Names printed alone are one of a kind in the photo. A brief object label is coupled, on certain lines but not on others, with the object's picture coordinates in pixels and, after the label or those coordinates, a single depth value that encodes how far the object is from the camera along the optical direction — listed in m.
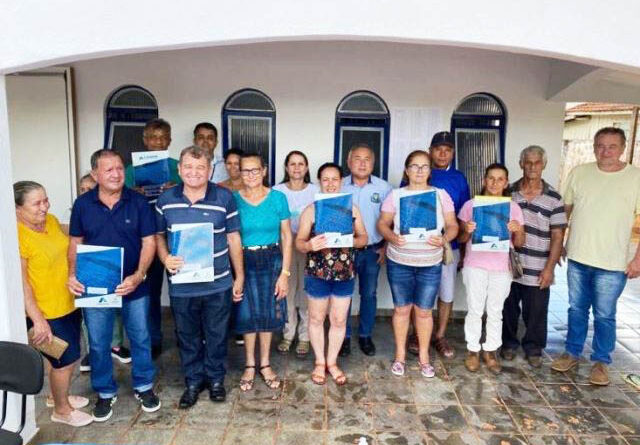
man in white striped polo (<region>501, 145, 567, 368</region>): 3.94
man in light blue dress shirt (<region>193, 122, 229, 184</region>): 4.46
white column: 2.83
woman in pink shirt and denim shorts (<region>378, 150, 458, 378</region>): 3.74
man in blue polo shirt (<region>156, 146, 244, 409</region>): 3.22
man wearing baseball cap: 4.25
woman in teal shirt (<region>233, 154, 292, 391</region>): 3.50
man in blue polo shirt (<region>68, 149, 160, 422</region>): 3.12
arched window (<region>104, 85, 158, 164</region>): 5.12
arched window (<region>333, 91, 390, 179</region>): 5.06
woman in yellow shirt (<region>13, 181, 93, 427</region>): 2.96
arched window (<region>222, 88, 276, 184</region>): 5.09
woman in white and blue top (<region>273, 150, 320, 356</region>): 4.08
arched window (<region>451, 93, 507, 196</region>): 5.09
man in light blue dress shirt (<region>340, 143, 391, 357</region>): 4.02
